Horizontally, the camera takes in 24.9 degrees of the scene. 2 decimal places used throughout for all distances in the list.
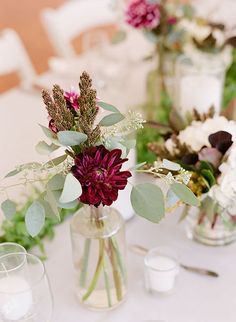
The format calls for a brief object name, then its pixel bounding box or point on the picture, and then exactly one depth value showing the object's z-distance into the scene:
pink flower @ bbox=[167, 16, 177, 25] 1.49
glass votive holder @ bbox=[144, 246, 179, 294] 0.99
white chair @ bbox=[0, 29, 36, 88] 1.92
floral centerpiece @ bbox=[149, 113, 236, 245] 0.98
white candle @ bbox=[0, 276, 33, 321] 0.86
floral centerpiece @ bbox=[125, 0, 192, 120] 1.44
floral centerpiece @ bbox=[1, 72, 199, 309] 0.76
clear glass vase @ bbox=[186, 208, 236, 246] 1.09
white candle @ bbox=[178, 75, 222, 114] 1.37
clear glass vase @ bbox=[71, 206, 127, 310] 0.94
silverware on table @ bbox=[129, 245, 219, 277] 1.05
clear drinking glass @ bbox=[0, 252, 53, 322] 0.87
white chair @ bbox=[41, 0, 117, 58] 2.14
